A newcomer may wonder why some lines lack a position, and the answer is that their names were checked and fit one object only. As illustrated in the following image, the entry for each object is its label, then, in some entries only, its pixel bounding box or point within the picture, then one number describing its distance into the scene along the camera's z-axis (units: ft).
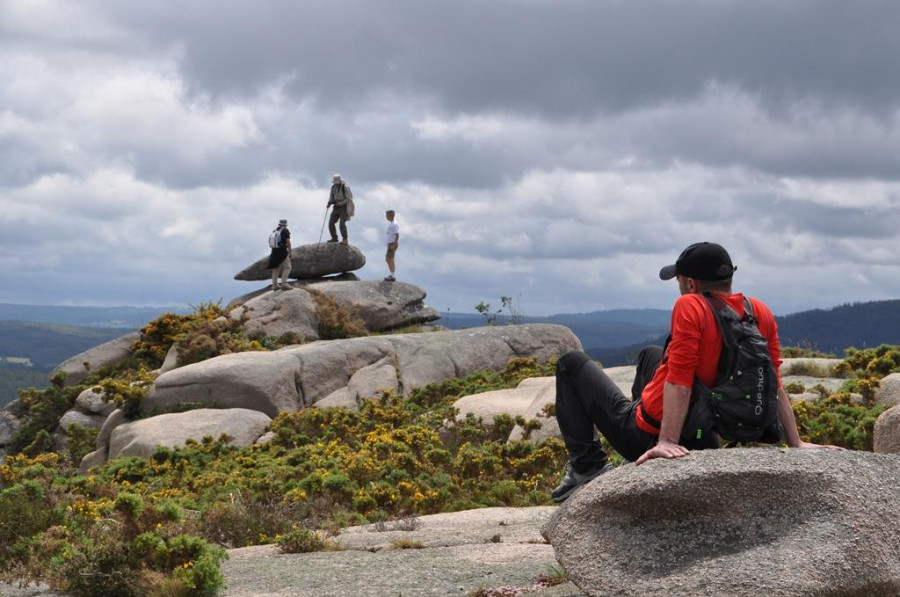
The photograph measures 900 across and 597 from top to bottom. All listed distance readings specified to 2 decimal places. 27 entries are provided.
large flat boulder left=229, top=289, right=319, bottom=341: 99.76
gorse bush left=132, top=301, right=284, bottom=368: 90.22
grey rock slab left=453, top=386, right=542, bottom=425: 63.10
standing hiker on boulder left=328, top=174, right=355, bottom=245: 118.73
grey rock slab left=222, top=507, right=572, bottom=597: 26.66
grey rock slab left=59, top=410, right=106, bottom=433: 83.92
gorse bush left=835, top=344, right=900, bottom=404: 55.52
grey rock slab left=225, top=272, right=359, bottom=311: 108.68
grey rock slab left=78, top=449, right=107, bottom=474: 73.92
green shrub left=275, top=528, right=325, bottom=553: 33.42
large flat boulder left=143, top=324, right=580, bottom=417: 77.51
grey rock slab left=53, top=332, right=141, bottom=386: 99.25
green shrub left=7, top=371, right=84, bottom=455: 88.58
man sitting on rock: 21.07
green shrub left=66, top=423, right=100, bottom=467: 79.36
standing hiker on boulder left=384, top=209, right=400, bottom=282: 114.42
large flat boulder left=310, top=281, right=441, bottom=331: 110.52
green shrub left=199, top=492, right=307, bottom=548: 38.55
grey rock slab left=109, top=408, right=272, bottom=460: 66.85
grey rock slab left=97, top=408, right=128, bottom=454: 78.43
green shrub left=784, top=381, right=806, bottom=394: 59.77
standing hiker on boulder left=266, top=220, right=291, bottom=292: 108.37
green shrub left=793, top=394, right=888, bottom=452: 47.09
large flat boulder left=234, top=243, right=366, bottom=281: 120.57
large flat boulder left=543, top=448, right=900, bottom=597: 20.15
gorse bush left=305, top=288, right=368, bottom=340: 102.68
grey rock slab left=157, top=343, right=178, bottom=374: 90.66
